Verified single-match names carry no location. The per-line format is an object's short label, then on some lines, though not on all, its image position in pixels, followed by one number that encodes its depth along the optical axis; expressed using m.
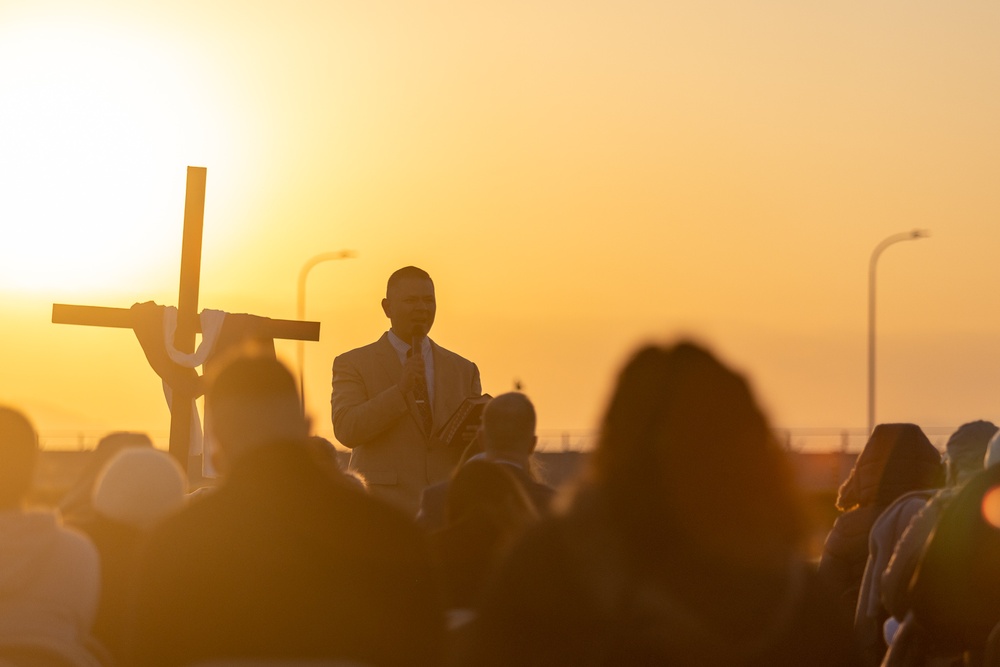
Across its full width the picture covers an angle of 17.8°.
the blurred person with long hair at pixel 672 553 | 6.05
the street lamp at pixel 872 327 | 83.44
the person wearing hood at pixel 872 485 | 16.12
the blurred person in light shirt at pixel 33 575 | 9.88
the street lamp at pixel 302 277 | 86.45
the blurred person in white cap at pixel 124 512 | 10.95
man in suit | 16.15
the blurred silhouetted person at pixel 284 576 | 7.75
